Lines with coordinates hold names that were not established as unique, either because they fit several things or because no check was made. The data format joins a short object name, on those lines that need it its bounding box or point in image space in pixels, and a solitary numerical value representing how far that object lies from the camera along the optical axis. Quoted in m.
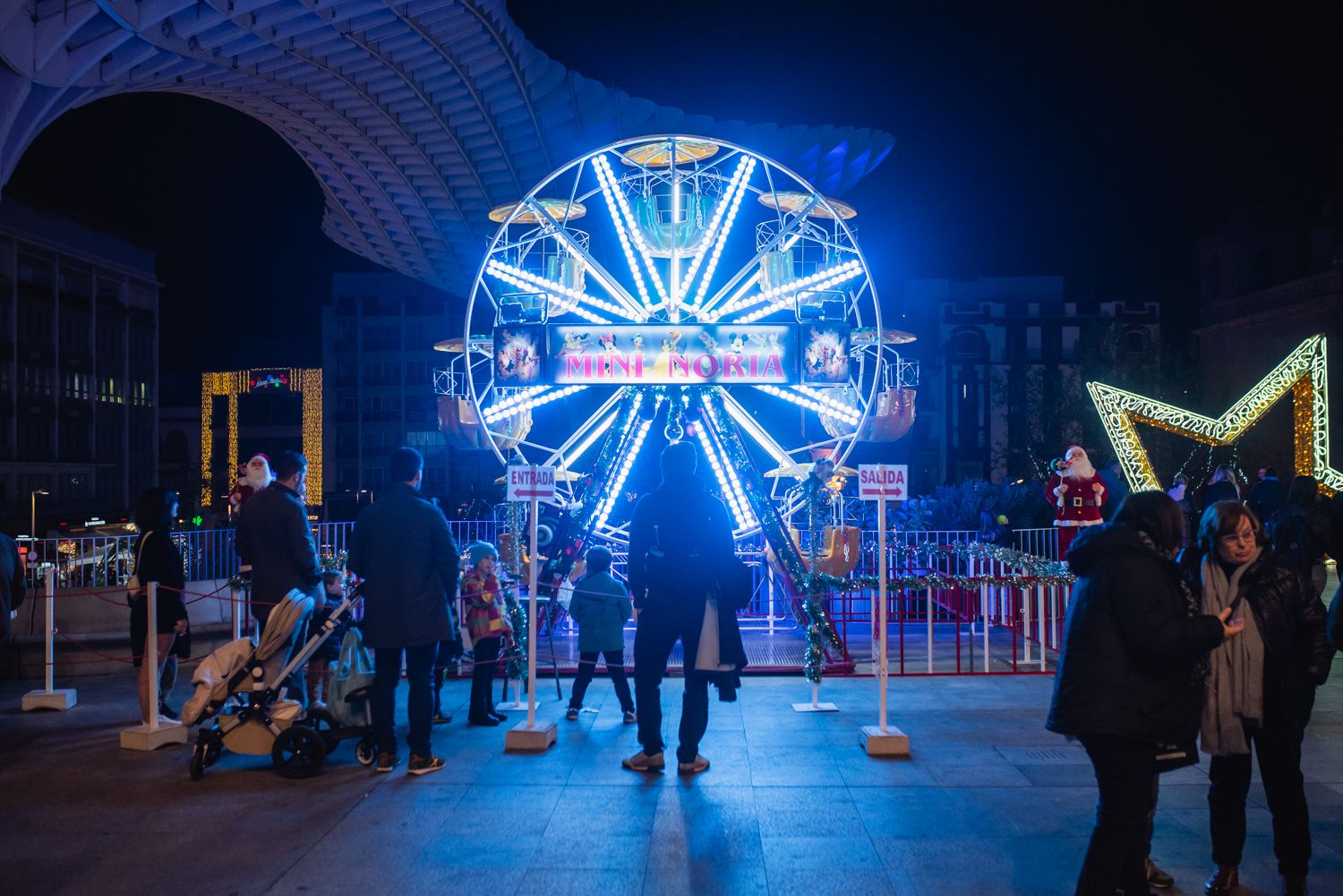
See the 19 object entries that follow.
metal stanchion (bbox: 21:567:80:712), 8.61
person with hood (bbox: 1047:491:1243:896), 3.72
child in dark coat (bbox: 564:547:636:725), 8.00
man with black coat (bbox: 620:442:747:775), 6.18
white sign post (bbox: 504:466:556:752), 6.86
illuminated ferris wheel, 12.36
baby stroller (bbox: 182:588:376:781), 6.38
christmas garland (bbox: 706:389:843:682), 8.61
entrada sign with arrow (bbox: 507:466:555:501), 7.63
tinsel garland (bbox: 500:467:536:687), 8.58
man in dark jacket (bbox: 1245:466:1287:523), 12.48
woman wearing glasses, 4.25
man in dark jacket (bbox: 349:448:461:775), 6.31
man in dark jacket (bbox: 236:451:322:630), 6.79
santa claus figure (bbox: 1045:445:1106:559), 11.76
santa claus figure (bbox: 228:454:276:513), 7.87
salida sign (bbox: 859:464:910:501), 7.30
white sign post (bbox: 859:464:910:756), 6.61
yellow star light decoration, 17.64
